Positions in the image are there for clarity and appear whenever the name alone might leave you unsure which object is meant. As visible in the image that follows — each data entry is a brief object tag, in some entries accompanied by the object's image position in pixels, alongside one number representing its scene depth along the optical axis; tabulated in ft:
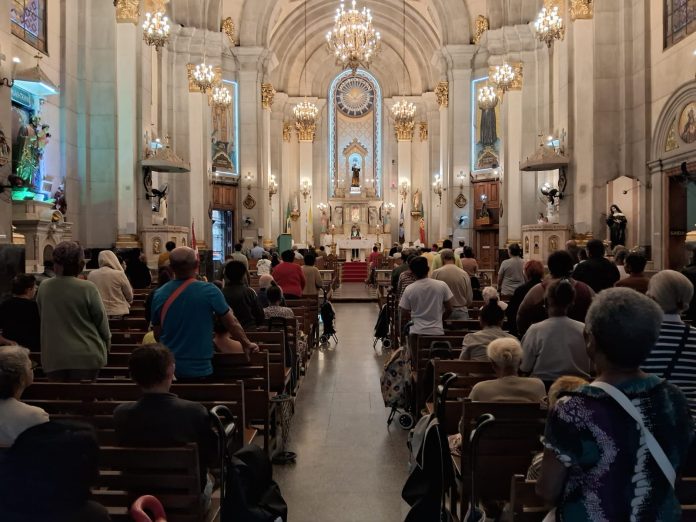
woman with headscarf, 23.47
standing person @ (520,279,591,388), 13.51
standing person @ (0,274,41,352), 16.62
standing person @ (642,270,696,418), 9.87
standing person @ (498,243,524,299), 32.32
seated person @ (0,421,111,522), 6.11
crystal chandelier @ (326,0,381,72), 63.77
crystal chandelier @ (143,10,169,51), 47.37
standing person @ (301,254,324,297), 36.17
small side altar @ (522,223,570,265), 50.16
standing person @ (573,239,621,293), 21.16
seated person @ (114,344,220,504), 9.95
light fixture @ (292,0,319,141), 99.96
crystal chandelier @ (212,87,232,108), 69.82
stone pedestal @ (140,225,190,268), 50.49
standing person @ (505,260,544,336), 20.07
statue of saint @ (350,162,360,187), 125.51
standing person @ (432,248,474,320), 25.64
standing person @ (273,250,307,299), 32.81
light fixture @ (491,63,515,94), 64.44
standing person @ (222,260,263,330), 20.55
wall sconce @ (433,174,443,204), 93.90
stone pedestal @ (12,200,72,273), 34.78
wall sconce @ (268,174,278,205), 92.78
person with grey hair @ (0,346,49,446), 9.82
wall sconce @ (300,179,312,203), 120.06
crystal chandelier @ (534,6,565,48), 44.73
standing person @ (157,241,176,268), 29.99
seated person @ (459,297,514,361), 16.69
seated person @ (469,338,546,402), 12.34
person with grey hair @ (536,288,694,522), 6.01
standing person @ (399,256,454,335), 21.45
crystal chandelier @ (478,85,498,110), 72.74
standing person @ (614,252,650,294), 20.76
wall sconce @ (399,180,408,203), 118.11
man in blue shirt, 14.02
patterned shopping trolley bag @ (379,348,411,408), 21.70
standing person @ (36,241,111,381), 15.03
